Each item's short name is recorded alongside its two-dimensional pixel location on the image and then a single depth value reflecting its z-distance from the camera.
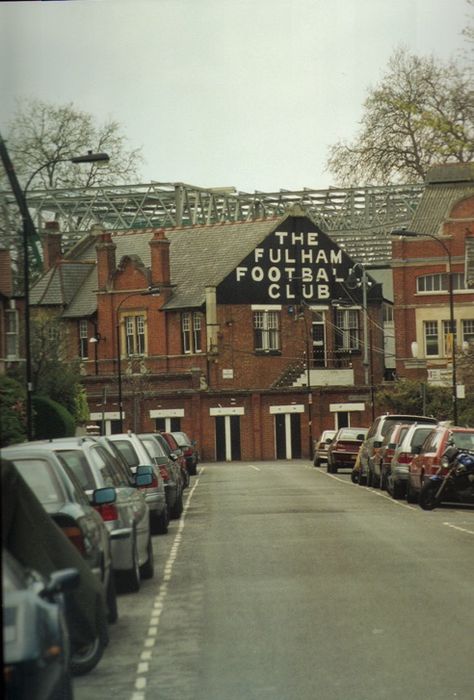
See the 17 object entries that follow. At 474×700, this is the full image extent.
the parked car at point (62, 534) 5.22
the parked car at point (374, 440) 39.38
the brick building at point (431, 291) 78.94
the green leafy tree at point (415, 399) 65.31
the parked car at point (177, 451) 39.12
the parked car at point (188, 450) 51.70
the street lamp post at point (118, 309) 70.88
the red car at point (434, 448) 29.05
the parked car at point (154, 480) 22.36
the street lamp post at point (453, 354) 49.62
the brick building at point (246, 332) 80.19
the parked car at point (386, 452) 35.38
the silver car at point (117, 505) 13.00
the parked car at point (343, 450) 52.81
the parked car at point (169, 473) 26.26
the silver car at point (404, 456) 32.75
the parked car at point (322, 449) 61.06
